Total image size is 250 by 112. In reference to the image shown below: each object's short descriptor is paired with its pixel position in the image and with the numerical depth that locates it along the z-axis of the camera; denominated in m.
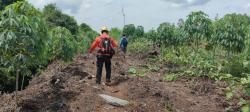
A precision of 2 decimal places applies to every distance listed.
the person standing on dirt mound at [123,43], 13.71
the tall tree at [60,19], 25.89
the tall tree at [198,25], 12.41
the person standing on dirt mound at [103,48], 6.48
